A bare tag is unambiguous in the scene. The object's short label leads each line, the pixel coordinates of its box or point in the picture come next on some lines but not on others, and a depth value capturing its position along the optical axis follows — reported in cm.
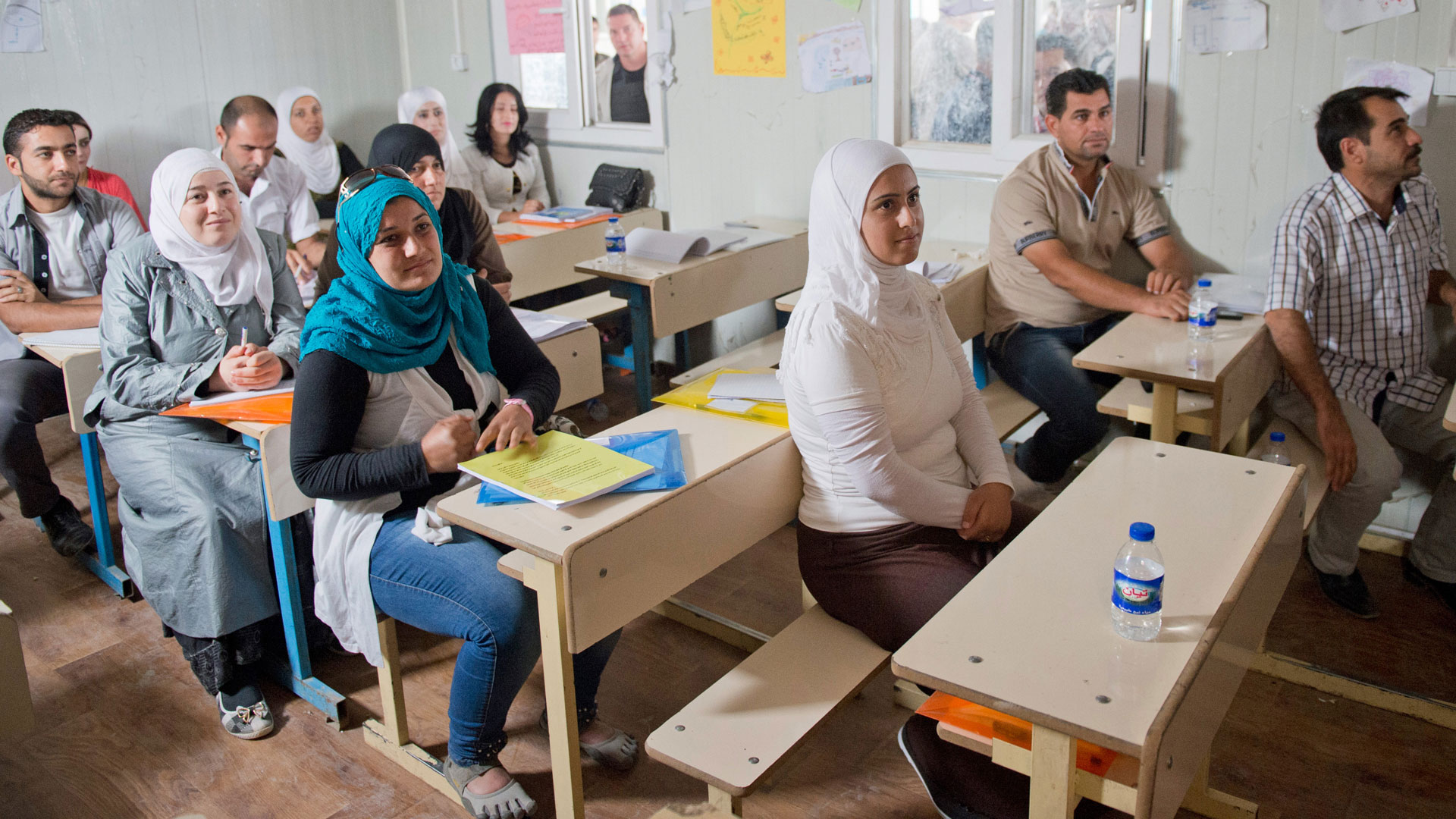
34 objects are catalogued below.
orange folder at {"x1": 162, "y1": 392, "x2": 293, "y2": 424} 220
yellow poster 395
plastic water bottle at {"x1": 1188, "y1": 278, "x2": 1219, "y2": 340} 266
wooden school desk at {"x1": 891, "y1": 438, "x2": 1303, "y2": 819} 128
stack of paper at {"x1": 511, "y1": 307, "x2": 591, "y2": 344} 285
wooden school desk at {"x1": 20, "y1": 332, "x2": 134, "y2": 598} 270
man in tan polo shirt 301
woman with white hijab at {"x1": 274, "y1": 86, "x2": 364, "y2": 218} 466
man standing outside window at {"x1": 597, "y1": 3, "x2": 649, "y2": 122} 446
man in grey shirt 315
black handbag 450
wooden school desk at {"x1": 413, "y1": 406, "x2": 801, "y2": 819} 171
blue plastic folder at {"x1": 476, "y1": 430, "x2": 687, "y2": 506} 183
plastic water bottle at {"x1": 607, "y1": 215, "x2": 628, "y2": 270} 355
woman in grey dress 235
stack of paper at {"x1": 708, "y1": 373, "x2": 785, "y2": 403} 225
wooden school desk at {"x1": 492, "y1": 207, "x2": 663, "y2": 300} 400
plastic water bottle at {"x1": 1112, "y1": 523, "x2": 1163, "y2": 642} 137
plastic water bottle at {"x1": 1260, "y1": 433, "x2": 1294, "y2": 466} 262
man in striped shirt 268
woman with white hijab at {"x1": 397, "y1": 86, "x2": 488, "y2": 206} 451
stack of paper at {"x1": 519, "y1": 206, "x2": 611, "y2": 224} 428
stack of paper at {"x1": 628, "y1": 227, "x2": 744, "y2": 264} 350
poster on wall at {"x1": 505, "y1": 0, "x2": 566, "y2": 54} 467
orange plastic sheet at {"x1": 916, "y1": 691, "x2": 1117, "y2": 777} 139
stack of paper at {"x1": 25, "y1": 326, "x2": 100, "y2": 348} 288
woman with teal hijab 191
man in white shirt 392
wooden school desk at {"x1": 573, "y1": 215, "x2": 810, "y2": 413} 337
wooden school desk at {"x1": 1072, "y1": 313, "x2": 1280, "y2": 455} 242
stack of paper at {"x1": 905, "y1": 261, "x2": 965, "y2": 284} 316
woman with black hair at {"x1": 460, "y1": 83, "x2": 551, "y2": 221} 460
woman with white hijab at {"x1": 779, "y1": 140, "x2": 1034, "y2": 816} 191
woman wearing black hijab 306
